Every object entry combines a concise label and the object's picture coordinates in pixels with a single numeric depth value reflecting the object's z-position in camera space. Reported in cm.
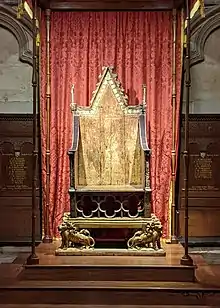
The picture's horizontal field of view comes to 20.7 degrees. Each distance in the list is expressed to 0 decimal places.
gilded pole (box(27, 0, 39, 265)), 483
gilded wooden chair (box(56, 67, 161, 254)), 570
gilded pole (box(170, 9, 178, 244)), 616
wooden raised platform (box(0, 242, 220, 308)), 432
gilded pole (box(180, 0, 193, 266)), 479
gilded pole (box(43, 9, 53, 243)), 618
